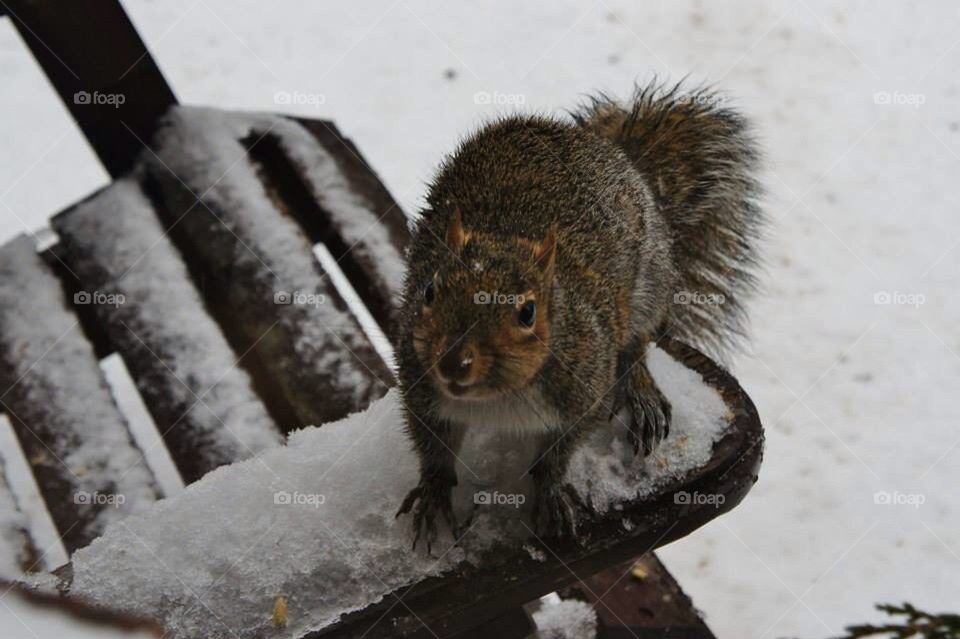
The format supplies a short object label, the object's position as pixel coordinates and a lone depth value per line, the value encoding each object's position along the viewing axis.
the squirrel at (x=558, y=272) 1.24
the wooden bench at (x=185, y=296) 1.48
